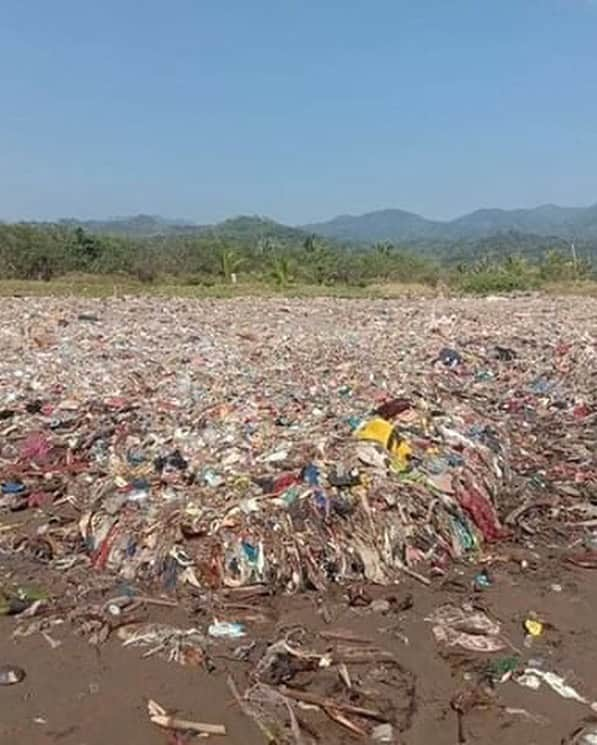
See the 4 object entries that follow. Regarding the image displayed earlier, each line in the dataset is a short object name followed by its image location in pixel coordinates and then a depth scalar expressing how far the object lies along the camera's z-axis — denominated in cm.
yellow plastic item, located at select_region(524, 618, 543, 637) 413
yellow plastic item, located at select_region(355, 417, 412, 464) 578
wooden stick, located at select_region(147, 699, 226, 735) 335
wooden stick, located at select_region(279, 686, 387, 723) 343
